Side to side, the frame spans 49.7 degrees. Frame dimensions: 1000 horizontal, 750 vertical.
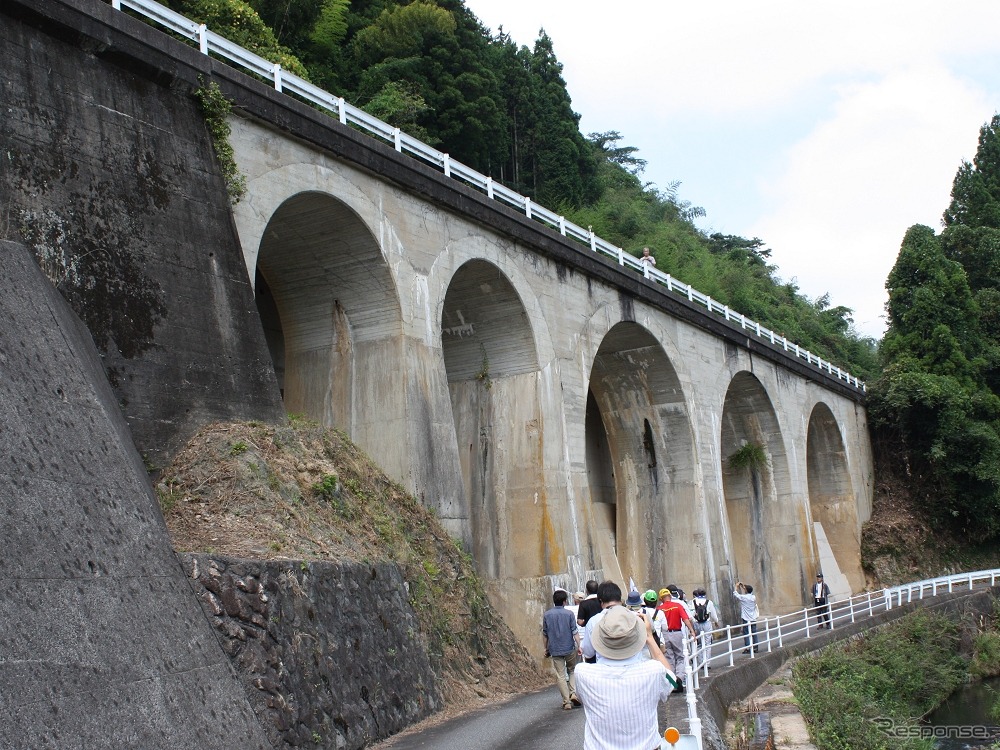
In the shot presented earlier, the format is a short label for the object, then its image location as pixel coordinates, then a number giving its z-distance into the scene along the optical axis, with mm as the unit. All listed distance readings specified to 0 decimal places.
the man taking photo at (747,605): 17312
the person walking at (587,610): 9562
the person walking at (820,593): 24359
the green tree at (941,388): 35312
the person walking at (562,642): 10992
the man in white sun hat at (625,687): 4867
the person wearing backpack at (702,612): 15053
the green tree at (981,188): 58000
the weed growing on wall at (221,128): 13086
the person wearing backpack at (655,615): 10766
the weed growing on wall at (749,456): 31047
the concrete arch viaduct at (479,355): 14516
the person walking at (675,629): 11336
